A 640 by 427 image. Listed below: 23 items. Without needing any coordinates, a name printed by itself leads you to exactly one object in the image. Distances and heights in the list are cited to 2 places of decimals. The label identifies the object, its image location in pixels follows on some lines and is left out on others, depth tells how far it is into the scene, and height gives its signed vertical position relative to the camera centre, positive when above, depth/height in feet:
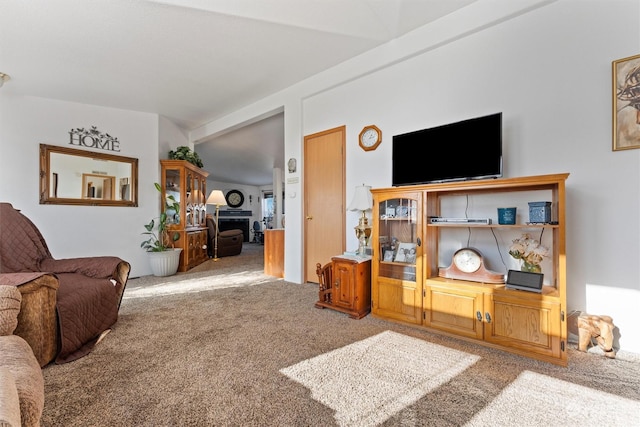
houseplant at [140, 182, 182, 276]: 14.21 -1.66
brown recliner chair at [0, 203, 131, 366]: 5.31 -1.78
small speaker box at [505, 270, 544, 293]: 6.00 -1.51
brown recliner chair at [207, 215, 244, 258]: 21.36 -2.25
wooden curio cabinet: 15.70 +0.43
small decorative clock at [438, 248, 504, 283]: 6.73 -1.43
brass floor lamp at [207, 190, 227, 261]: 21.12 +1.11
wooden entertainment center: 5.75 -1.72
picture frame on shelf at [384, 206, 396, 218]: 8.15 +0.04
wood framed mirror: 12.44 +1.73
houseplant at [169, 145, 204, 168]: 16.06 +3.51
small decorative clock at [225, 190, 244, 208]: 36.64 +2.07
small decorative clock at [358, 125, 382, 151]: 9.95 +2.79
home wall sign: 13.10 +3.65
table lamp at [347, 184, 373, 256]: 9.14 +0.18
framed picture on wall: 5.93 +2.41
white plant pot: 14.16 -2.52
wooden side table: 8.35 -2.32
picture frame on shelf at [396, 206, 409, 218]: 7.88 +0.05
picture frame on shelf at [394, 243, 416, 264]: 7.76 -1.15
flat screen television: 6.90 +1.66
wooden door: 11.13 +0.65
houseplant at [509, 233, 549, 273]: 6.28 -0.91
